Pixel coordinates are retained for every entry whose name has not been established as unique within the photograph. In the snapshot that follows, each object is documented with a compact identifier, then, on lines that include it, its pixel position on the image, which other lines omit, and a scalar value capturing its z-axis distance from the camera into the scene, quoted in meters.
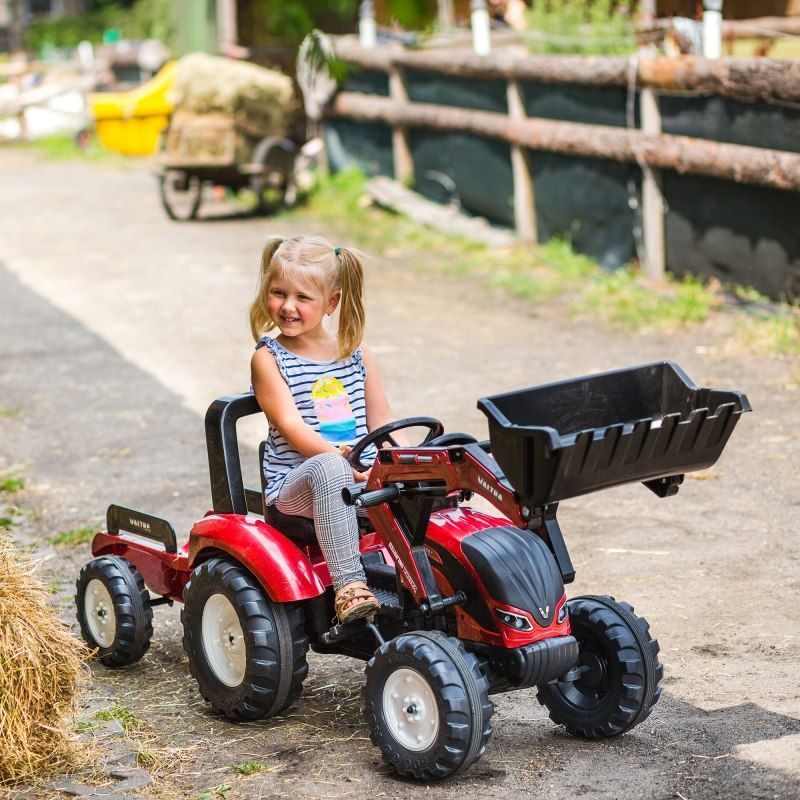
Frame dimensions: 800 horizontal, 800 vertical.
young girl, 6.89
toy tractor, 5.83
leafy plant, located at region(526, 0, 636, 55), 19.64
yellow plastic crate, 34.67
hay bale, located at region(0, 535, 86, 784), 5.94
